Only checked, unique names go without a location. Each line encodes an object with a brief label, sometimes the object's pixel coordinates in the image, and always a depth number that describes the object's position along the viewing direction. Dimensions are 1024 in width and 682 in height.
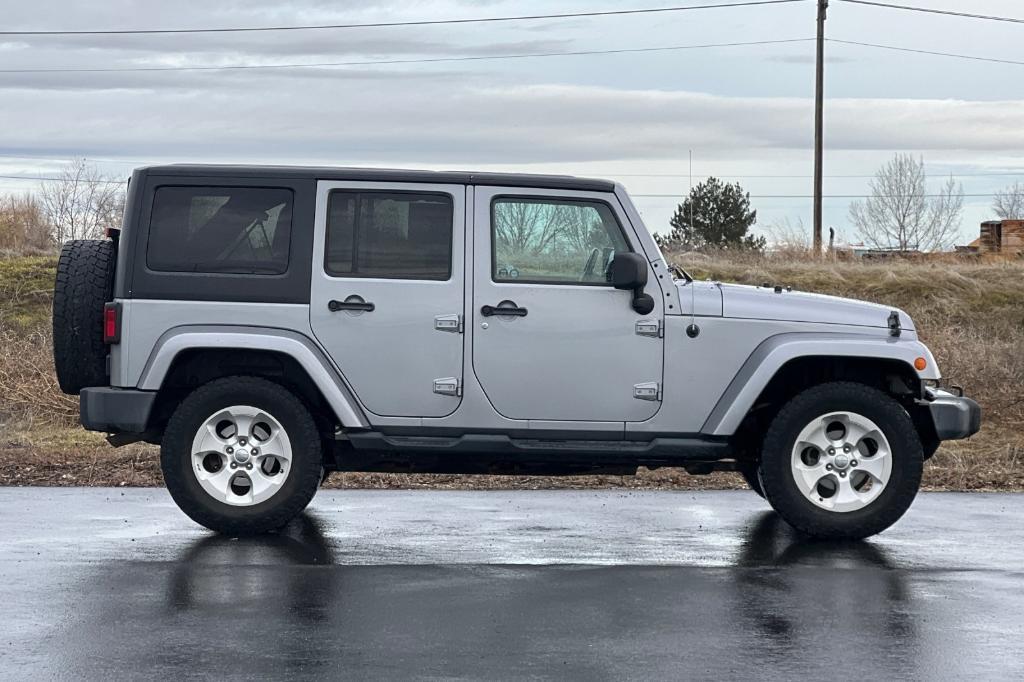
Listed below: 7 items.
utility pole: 39.53
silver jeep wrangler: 9.16
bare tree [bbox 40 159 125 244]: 34.47
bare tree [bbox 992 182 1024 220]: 82.50
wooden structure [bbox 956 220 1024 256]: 51.40
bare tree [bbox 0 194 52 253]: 30.98
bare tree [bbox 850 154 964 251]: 70.62
